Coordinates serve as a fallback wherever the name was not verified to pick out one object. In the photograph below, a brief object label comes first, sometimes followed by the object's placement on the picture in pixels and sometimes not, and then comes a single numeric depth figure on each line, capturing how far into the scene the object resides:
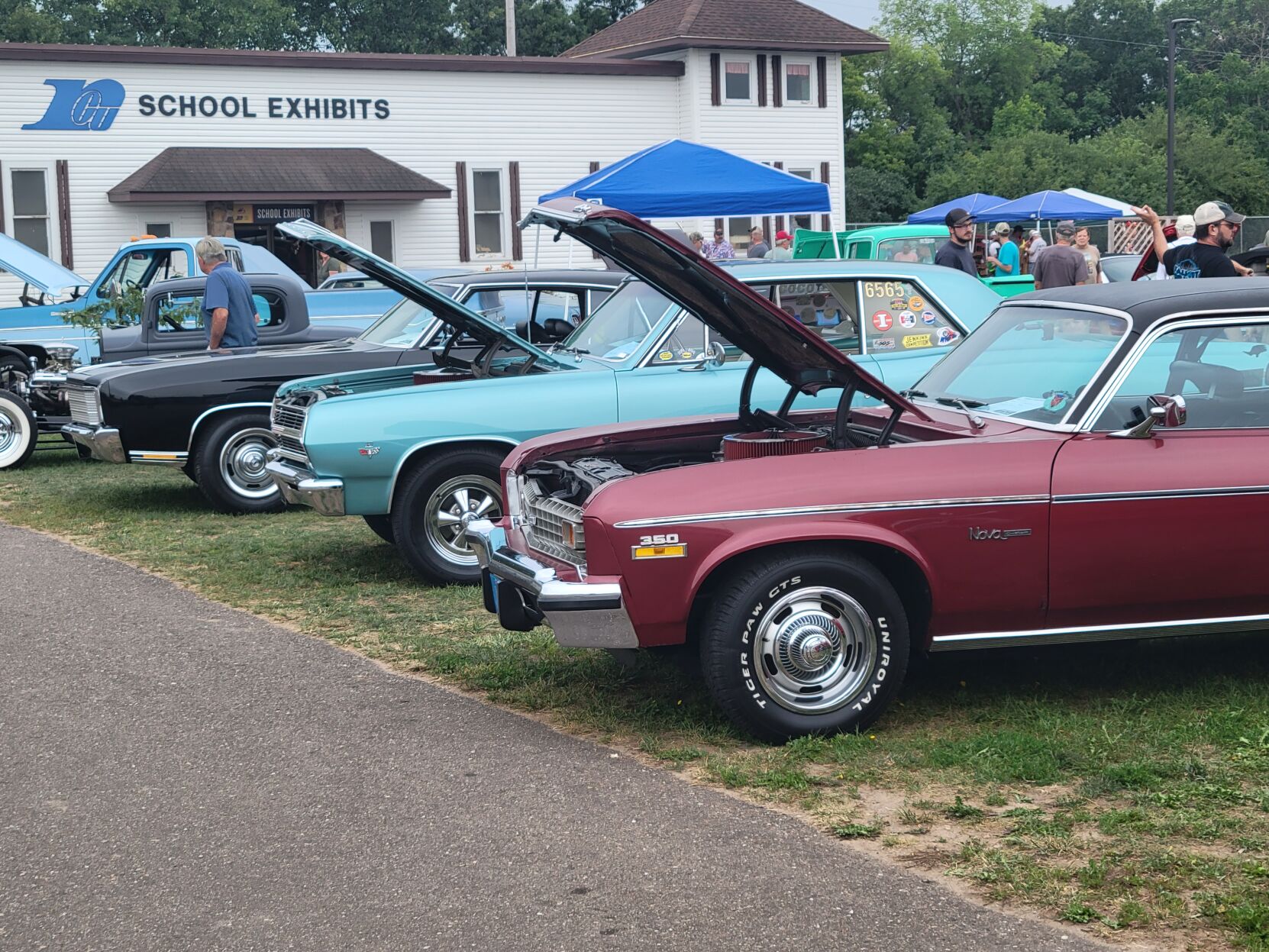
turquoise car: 7.96
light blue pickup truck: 15.71
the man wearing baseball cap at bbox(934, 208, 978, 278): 12.91
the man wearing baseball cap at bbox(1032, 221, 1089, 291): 13.91
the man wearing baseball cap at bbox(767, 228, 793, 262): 21.16
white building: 28.64
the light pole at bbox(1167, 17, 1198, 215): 43.81
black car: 10.61
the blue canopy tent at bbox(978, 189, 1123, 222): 28.33
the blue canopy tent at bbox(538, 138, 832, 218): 15.81
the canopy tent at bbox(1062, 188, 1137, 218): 28.25
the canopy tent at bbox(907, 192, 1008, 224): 31.78
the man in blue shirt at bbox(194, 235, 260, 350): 11.94
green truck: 17.14
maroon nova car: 5.14
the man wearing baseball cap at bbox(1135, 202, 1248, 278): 9.21
